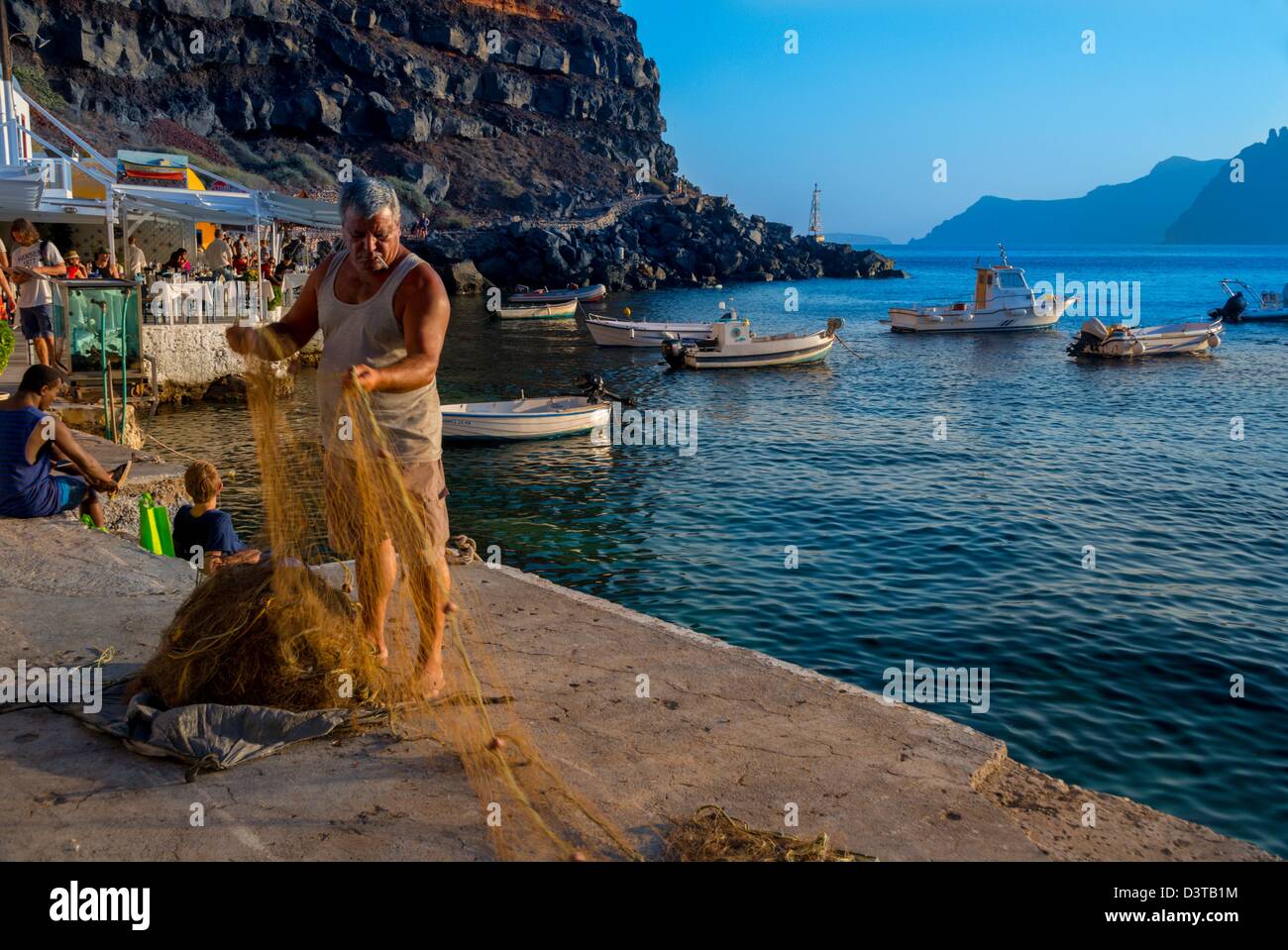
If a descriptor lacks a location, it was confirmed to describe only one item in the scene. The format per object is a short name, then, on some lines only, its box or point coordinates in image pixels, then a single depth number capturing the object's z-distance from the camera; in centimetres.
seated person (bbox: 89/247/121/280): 2225
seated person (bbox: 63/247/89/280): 2144
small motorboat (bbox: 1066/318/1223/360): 3950
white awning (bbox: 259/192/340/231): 2648
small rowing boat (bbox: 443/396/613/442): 2100
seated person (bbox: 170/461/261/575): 766
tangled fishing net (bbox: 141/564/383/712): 465
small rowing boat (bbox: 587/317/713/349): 4312
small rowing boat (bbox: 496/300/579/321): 5466
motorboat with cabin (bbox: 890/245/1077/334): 5094
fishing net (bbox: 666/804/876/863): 369
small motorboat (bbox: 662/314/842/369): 3606
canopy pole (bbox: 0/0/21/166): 2586
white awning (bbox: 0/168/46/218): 1966
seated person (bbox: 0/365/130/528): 787
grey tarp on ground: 430
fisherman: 451
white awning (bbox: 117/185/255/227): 2438
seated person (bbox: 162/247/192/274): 2588
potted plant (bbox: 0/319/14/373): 1045
